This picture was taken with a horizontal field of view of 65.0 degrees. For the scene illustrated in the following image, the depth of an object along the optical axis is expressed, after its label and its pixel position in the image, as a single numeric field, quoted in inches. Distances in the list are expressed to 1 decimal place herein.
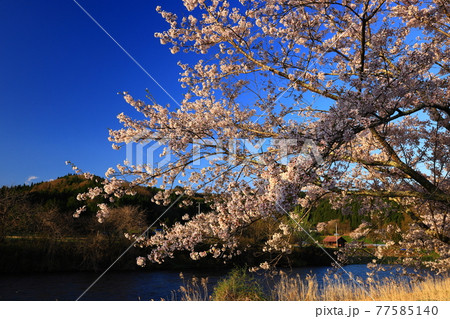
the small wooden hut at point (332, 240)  1746.6
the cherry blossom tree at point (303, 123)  176.6
